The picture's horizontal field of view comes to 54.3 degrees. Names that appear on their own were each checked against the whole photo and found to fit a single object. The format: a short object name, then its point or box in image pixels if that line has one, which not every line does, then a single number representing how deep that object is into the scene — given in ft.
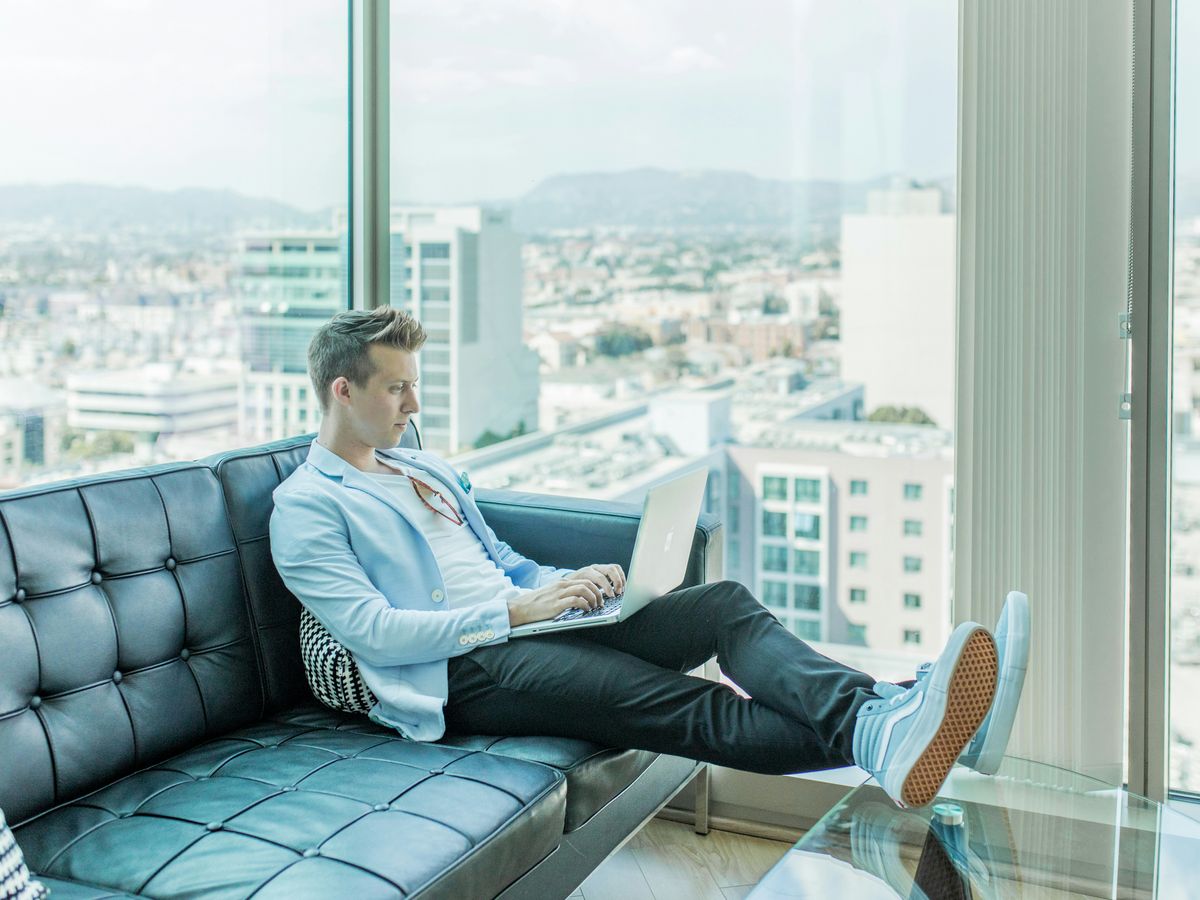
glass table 5.42
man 5.98
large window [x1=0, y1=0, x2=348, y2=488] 7.33
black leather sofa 5.24
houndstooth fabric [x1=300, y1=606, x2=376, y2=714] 6.98
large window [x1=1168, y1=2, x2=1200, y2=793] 7.80
